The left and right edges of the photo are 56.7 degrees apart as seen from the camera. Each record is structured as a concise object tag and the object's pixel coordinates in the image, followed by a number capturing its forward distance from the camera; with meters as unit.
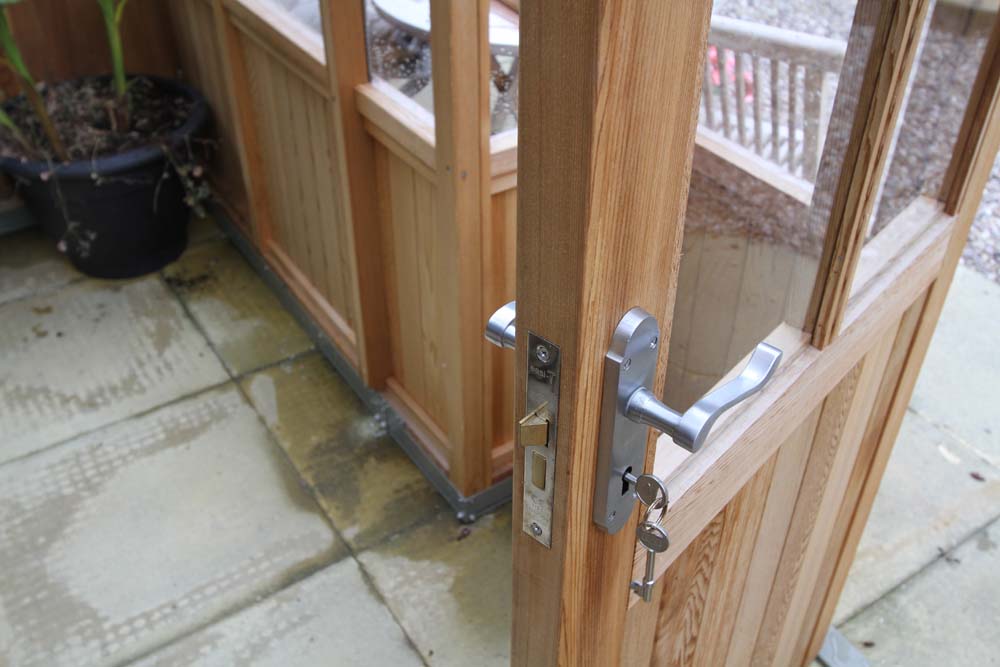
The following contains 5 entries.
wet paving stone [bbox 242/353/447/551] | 2.44
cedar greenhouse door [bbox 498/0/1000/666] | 0.65
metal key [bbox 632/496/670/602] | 0.87
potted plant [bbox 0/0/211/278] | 2.96
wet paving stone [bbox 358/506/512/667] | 2.13
